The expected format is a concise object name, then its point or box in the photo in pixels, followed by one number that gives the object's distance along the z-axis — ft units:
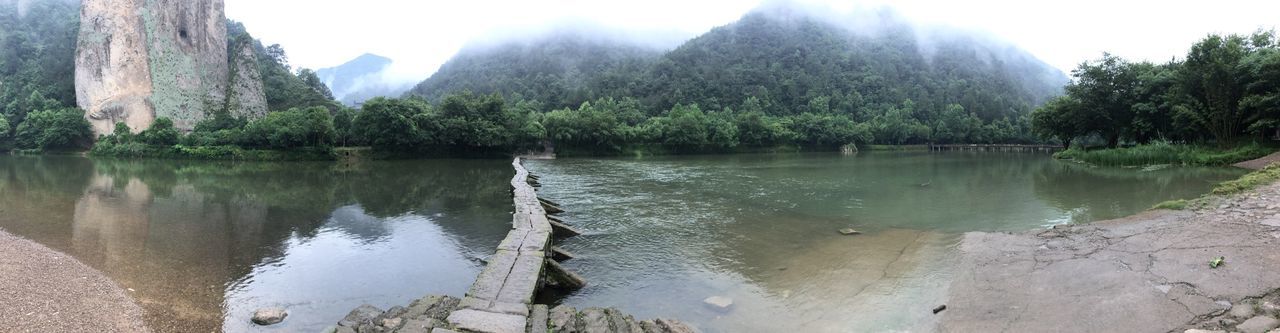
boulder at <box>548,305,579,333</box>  19.15
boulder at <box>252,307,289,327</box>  22.26
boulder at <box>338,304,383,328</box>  19.31
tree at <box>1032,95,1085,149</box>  145.18
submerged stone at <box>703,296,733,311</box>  25.26
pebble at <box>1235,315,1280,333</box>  16.81
